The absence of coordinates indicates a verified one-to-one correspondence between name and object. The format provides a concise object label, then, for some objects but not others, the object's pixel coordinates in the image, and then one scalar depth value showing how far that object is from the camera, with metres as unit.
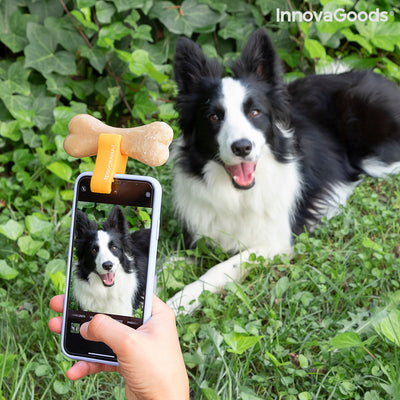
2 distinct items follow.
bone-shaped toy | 0.70
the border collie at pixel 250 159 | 1.10
